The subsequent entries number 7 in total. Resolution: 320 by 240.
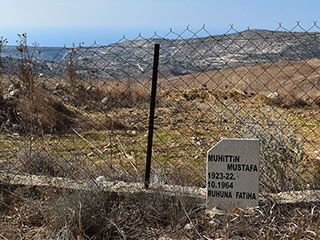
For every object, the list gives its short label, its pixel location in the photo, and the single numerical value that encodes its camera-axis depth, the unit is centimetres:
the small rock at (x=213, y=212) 329
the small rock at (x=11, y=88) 844
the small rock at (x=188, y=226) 314
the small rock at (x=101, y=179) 387
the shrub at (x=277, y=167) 368
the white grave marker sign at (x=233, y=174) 330
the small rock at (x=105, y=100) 990
